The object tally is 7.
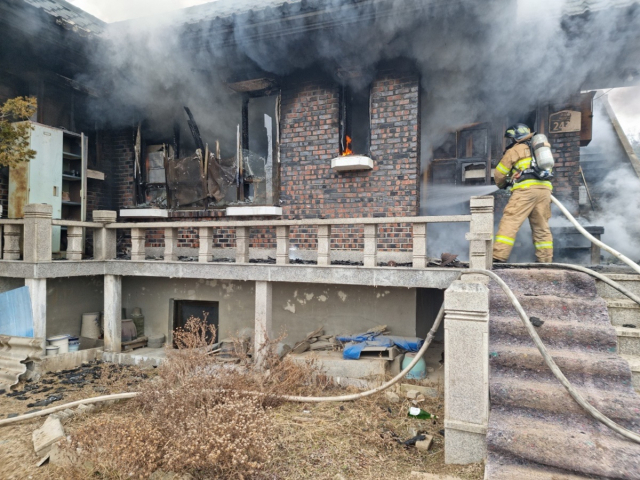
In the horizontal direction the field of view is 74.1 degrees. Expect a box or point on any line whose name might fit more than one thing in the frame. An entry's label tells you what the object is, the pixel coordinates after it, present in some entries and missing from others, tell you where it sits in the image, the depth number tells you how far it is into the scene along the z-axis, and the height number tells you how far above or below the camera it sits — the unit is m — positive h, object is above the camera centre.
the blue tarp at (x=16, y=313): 6.85 -1.19
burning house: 6.86 +2.12
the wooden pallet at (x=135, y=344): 8.17 -2.00
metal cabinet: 8.01 +1.26
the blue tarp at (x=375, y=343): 6.34 -1.50
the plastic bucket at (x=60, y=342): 7.26 -1.74
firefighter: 5.98 +0.67
